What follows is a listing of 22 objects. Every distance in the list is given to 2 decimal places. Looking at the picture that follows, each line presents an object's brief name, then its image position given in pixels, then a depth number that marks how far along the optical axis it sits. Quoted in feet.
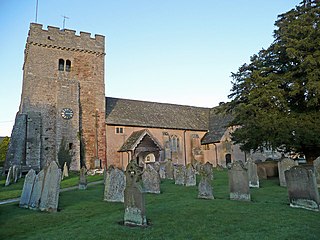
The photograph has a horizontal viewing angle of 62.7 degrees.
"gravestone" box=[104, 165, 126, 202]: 35.45
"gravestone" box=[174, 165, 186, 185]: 51.44
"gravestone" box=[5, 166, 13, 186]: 58.44
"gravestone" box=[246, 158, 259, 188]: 45.42
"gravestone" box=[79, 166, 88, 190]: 48.83
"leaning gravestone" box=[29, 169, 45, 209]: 32.09
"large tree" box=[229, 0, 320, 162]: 49.42
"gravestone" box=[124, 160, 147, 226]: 22.63
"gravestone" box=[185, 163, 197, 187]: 49.71
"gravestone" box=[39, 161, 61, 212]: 29.81
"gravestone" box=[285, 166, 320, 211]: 27.84
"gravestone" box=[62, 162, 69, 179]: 72.50
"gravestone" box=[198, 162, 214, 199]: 34.55
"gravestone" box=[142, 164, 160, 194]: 42.19
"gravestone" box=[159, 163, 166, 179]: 66.69
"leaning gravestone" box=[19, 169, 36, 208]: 33.63
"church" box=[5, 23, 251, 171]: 84.52
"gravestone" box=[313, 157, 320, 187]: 41.34
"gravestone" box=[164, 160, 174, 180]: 65.67
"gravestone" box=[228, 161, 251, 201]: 33.04
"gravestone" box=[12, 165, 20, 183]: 63.15
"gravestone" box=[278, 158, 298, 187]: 45.14
